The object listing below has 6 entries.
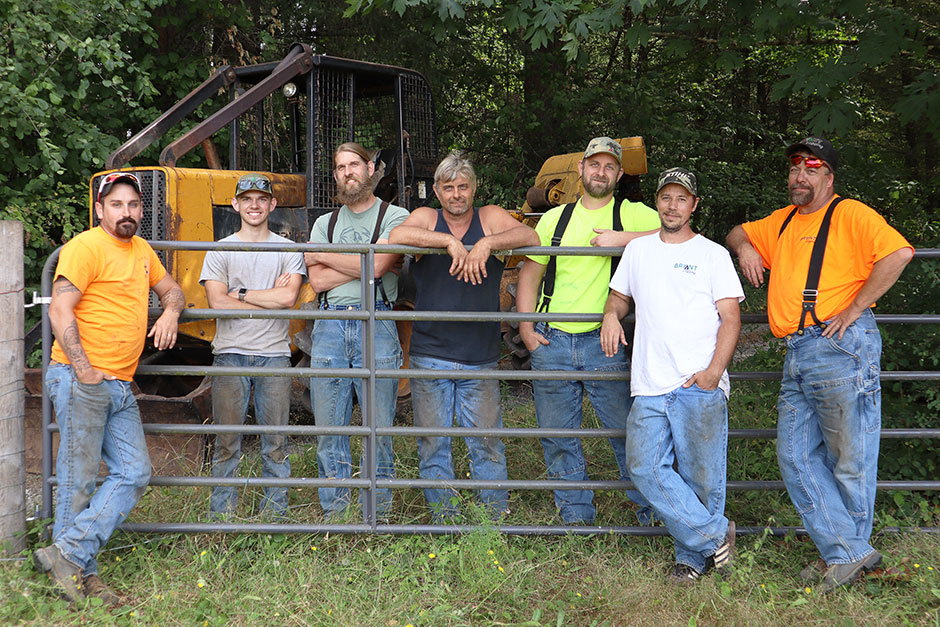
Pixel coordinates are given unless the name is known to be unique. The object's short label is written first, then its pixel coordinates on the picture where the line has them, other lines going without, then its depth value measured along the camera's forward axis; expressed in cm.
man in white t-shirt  388
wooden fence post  402
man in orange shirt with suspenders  381
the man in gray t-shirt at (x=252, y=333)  455
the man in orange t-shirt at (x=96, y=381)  373
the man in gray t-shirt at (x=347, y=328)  451
